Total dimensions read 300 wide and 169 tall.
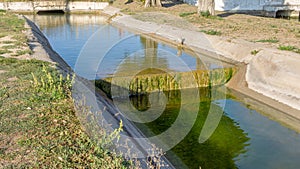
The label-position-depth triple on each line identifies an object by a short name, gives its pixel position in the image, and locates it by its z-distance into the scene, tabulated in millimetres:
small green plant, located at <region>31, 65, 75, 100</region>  7941
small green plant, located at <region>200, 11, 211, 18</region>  25508
